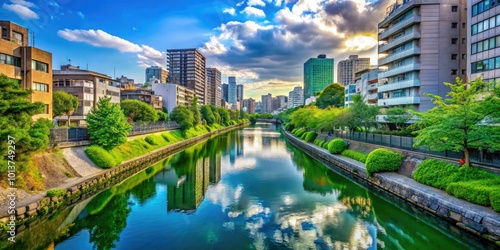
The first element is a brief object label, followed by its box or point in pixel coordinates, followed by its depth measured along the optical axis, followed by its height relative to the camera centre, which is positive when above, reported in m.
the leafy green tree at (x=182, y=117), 65.31 +0.25
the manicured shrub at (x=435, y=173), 18.98 -3.64
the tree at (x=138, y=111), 56.12 +1.33
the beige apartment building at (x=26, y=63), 29.12 +5.66
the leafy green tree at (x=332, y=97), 89.38 +7.20
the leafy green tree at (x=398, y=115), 38.69 +0.68
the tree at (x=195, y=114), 75.56 +1.15
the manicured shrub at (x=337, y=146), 38.72 -3.58
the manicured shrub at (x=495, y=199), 14.17 -3.86
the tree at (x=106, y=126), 30.17 -0.90
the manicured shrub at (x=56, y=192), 18.36 -4.87
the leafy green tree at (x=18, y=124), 16.14 -0.45
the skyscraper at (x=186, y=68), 146.12 +25.92
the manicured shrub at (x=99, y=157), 27.91 -3.84
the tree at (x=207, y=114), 94.10 +1.40
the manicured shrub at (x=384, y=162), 25.11 -3.63
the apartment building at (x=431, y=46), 39.69 +10.27
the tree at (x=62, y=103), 44.59 +2.16
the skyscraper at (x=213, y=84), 190.40 +22.71
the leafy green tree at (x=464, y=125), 17.12 -0.27
